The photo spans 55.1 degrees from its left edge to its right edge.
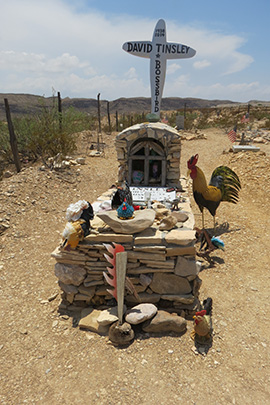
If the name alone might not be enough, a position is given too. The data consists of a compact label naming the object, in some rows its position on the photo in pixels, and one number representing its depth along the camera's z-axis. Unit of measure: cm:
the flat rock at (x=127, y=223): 373
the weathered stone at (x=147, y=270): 375
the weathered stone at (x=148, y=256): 370
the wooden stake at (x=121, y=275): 343
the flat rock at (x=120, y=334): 329
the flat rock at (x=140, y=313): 342
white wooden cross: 683
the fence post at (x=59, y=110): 1133
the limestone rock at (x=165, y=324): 348
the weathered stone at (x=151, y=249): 366
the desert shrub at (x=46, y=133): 1056
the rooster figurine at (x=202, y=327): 324
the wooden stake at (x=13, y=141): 841
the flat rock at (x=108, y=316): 347
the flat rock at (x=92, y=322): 353
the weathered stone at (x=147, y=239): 369
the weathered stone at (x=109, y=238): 372
